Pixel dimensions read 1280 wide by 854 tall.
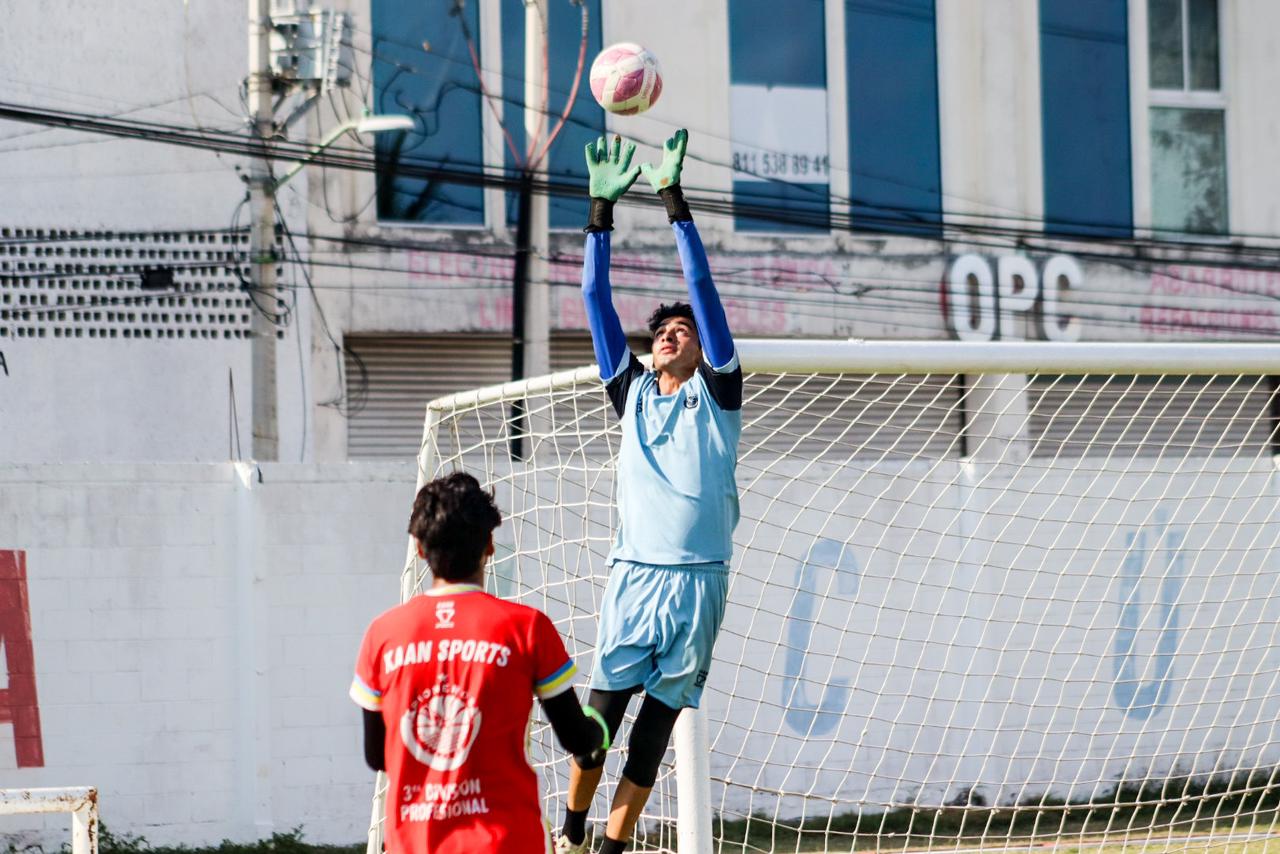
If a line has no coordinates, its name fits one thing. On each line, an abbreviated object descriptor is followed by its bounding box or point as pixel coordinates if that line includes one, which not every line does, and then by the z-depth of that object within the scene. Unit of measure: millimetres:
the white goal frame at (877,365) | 11430
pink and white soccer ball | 10734
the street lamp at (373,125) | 27891
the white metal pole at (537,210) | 31891
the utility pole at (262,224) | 28500
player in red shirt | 6867
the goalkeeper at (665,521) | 9656
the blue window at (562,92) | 35312
